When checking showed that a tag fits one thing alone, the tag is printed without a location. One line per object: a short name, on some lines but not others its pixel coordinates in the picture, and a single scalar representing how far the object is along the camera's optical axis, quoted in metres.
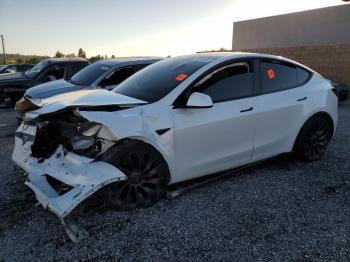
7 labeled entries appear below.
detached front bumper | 2.83
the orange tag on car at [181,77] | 3.66
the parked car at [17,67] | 17.17
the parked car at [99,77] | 6.49
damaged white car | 3.12
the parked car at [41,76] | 9.27
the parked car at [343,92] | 11.19
